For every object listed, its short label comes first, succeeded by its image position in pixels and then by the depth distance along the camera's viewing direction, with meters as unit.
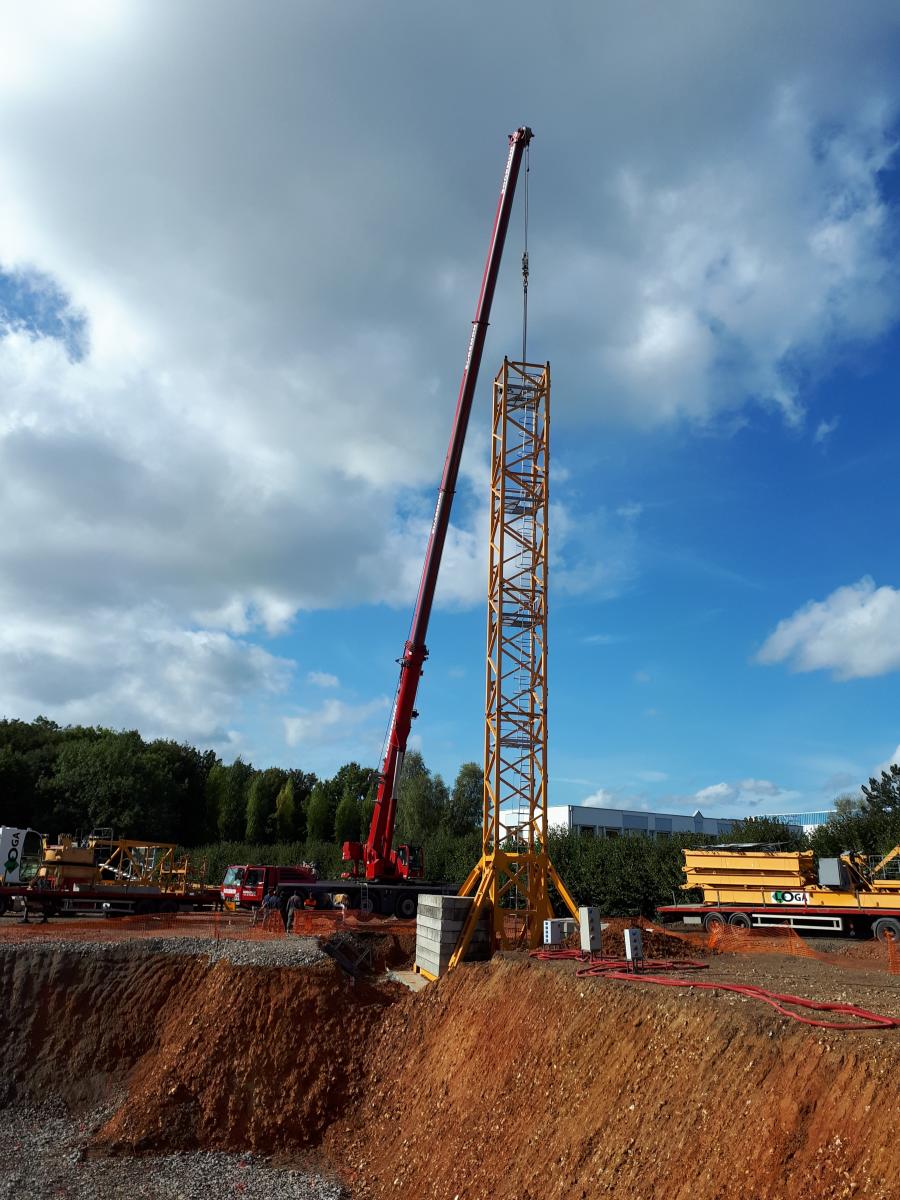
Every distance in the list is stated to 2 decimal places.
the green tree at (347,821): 79.75
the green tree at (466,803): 71.50
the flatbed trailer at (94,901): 31.42
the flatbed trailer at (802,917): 27.34
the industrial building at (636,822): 87.25
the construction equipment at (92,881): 31.80
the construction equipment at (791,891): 27.67
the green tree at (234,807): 81.69
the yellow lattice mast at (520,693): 20.62
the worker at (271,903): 31.06
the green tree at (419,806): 68.81
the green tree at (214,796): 84.12
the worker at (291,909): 28.27
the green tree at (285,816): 82.12
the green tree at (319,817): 80.31
